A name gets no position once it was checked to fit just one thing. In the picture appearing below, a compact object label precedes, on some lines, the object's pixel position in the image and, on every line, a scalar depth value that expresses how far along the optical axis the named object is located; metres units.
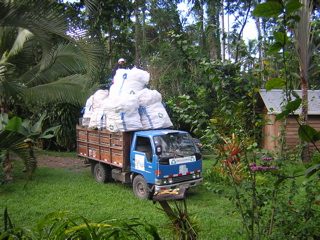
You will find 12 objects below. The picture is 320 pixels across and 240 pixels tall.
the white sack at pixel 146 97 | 10.15
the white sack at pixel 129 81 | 10.16
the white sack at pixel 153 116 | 10.16
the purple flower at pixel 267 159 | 3.53
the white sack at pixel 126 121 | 9.80
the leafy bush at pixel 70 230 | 2.00
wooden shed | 14.89
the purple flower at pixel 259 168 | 3.39
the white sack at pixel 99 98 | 11.05
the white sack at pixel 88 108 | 11.47
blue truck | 8.91
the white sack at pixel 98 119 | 10.77
